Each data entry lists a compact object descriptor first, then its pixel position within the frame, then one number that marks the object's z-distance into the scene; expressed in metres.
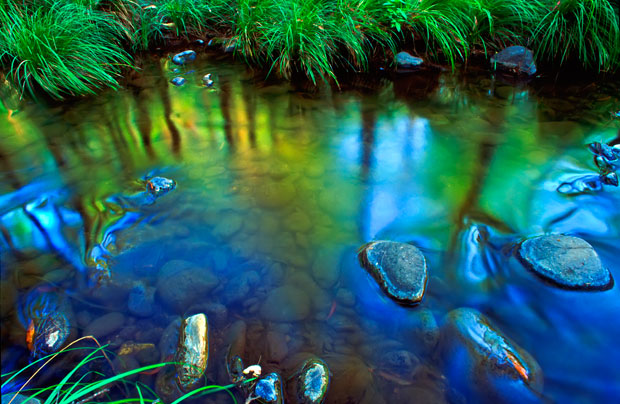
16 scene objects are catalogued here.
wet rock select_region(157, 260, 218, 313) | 1.93
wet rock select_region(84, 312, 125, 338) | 1.74
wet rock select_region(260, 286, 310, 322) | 1.88
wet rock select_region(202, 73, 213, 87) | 4.97
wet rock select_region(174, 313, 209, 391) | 1.57
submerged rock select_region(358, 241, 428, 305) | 1.92
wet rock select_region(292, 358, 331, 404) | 1.50
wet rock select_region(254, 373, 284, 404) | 1.49
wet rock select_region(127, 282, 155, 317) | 1.86
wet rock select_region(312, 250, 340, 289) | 2.08
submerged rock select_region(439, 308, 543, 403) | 1.52
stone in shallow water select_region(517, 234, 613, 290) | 1.94
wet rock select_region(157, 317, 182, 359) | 1.67
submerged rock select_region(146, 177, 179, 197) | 2.74
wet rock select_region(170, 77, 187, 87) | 4.95
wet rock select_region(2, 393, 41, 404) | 1.30
